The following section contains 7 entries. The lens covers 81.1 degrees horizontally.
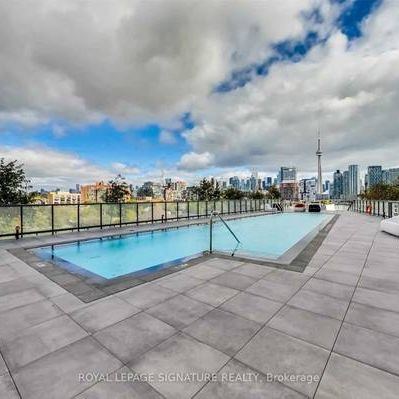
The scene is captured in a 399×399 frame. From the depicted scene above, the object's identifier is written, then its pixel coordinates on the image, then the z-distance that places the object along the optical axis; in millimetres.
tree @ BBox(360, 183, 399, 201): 41594
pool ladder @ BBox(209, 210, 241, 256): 6412
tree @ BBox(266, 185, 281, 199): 67125
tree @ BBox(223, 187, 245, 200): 54906
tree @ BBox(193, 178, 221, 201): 43531
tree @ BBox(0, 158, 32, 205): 14084
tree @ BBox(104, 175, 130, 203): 28438
